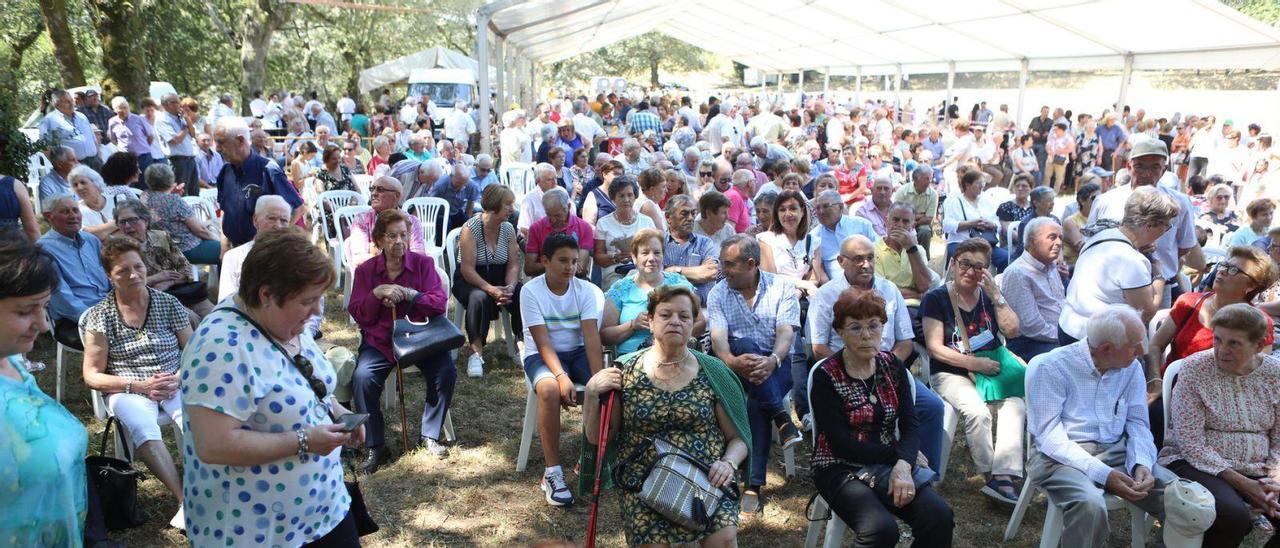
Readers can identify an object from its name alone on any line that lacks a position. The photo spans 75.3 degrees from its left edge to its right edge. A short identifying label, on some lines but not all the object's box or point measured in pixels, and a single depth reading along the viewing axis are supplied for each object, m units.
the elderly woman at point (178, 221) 5.54
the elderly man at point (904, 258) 4.91
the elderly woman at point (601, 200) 6.41
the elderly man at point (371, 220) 5.34
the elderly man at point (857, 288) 3.90
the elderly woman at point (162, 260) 4.55
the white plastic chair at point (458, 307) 5.62
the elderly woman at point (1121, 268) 3.93
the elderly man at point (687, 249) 5.10
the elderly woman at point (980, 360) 3.76
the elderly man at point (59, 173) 6.01
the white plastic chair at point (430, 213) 6.75
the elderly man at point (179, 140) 9.46
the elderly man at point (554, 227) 5.30
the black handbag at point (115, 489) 3.09
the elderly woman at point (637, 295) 4.14
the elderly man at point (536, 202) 6.37
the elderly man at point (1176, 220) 4.77
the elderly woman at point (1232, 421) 3.07
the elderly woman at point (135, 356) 3.36
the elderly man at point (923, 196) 7.29
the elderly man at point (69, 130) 8.55
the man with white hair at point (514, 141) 10.91
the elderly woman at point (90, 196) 5.50
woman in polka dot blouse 1.77
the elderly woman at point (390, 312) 4.03
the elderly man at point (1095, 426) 3.08
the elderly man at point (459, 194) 6.92
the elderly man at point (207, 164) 9.54
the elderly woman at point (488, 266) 5.40
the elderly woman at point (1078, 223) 5.59
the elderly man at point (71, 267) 4.32
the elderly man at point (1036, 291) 4.18
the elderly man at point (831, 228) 5.35
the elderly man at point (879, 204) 6.39
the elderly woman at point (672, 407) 2.89
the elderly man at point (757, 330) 3.81
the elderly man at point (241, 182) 4.95
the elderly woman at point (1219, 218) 7.67
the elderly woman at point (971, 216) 6.68
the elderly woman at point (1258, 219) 5.95
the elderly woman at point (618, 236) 5.59
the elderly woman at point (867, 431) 2.89
